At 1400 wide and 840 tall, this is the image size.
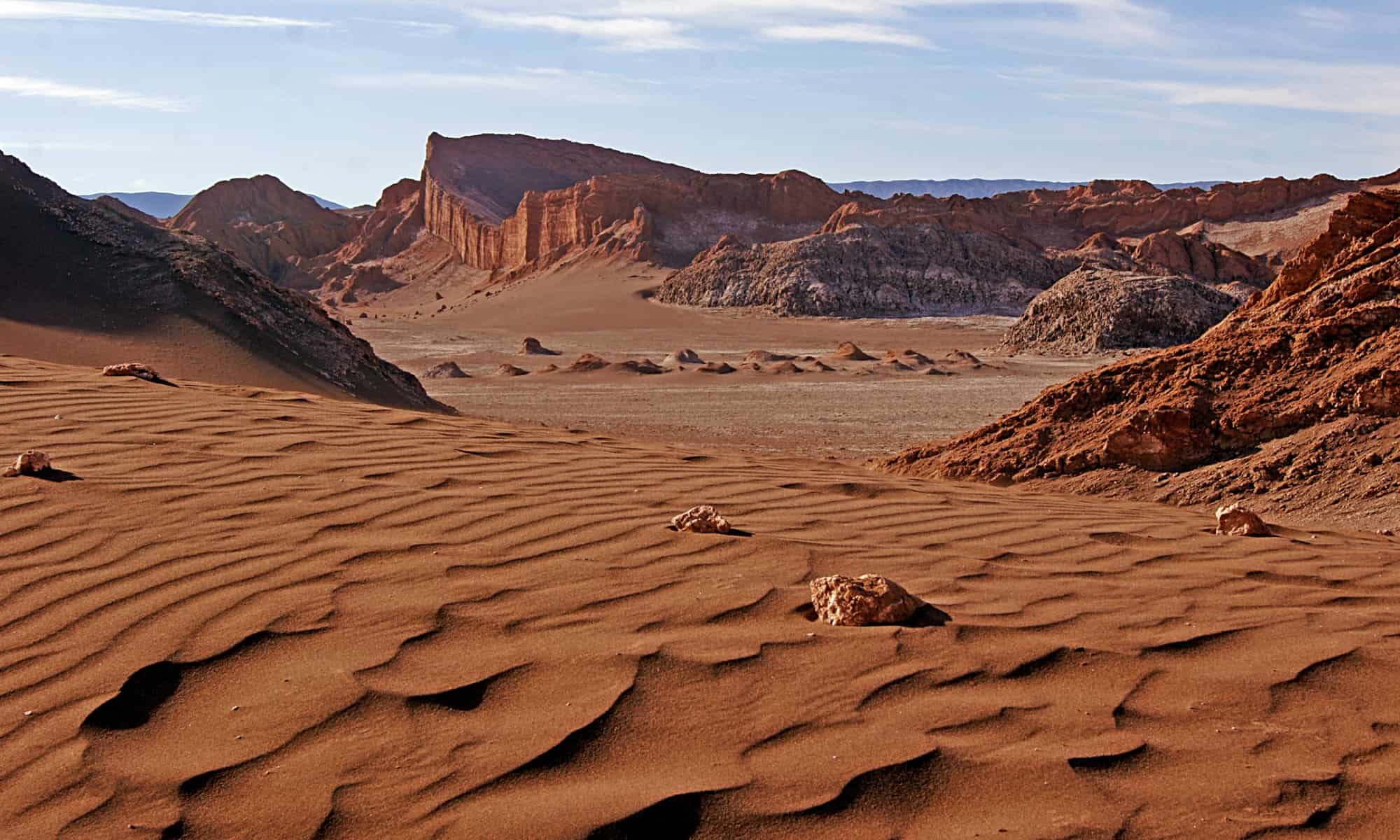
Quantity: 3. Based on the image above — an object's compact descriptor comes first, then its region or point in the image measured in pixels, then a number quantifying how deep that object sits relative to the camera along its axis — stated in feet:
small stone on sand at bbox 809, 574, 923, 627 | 10.68
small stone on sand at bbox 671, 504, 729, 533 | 14.11
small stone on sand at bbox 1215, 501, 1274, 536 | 16.01
